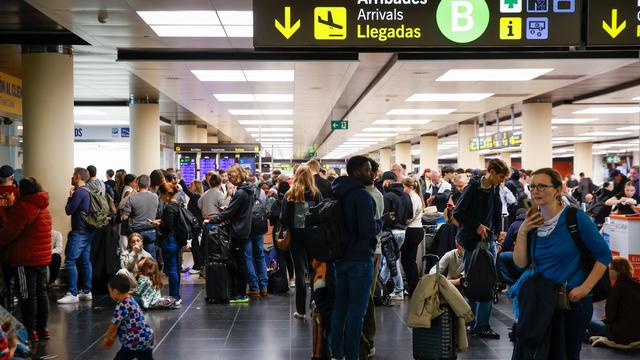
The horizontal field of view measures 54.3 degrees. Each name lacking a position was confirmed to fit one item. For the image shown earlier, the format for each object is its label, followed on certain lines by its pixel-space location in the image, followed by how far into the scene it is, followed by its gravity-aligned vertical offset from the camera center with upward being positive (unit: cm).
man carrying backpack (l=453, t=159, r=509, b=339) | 630 -60
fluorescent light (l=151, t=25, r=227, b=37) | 875 +195
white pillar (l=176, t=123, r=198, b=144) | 2425 +134
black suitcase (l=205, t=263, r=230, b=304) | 872 -164
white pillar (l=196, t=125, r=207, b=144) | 2572 +140
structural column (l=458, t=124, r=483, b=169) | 2659 +64
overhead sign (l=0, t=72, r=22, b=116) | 1229 +148
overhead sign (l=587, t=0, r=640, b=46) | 619 +141
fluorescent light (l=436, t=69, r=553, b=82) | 1199 +181
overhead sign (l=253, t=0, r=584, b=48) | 609 +140
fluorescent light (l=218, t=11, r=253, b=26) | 803 +196
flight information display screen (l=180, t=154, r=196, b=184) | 1934 +0
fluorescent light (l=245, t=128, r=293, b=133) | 2724 +164
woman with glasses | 377 -55
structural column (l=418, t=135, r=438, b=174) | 3225 +69
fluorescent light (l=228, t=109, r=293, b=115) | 1953 +174
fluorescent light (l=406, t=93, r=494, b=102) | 1579 +178
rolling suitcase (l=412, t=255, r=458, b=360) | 539 -150
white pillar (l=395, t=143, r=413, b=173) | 3734 +74
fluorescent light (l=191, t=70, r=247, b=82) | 1202 +182
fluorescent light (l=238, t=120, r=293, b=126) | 2334 +169
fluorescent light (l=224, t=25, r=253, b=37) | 879 +196
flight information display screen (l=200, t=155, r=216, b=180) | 1950 +9
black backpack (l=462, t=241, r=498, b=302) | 627 -110
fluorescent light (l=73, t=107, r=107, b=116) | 2038 +186
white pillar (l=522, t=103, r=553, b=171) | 1809 +84
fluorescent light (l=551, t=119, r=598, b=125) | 2403 +171
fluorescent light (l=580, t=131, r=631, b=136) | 3066 +158
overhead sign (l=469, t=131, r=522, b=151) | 1997 +83
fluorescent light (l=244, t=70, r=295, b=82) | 1191 +180
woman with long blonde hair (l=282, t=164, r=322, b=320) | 718 -42
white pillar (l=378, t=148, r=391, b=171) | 4488 +54
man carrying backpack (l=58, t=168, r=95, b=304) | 867 -106
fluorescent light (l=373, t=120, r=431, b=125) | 2332 +165
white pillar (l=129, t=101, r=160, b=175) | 1680 +79
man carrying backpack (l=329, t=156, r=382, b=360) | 527 -86
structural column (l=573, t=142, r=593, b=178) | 3866 +53
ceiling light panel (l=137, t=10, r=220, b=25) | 801 +196
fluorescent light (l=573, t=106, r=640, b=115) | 1980 +179
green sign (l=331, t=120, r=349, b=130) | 2208 +147
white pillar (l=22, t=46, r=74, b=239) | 984 +73
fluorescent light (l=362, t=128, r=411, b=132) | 2708 +158
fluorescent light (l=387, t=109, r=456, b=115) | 1960 +173
